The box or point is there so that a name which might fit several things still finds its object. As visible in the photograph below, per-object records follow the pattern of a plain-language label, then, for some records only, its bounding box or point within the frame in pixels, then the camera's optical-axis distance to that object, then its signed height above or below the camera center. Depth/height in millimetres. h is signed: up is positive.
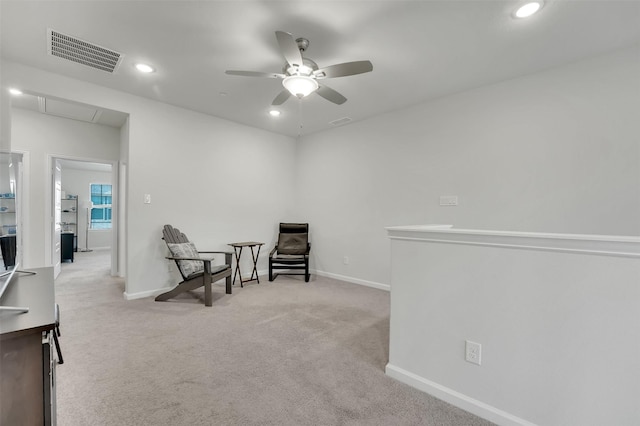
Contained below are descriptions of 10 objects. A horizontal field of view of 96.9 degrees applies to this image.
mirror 1399 -32
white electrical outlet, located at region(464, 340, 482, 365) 1646 -816
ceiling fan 2180 +1169
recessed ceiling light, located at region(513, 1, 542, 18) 2023 +1501
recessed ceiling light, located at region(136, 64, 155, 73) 2923 +1506
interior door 4383 -155
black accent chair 4707 -649
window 8634 +157
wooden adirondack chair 3482 -748
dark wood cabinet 967 -569
